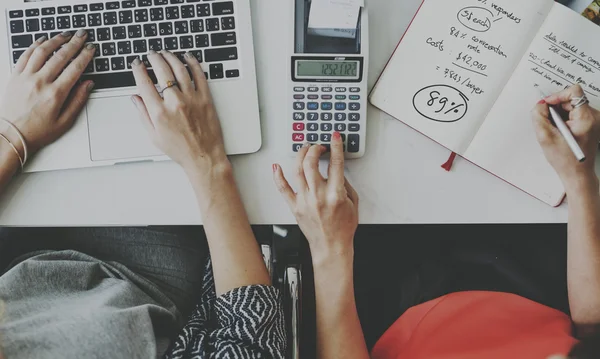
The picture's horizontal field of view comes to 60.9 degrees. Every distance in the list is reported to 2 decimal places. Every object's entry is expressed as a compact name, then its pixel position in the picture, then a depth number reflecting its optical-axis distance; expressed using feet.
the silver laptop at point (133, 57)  2.40
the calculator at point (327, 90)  2.35
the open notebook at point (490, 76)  2.34
